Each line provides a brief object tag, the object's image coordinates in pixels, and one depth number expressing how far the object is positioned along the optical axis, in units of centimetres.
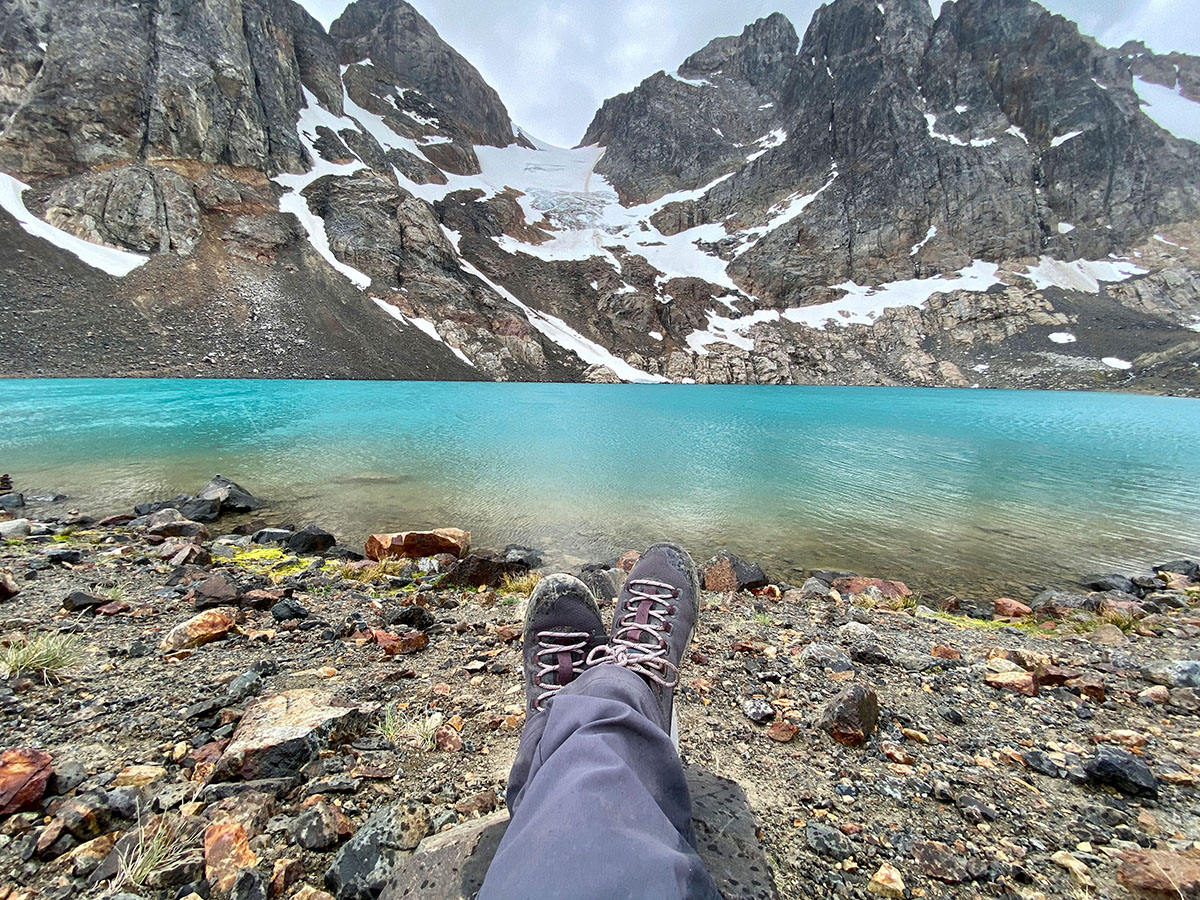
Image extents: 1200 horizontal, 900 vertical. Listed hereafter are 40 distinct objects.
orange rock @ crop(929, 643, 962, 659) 349
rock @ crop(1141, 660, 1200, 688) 294
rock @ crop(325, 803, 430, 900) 148
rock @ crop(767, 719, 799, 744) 239
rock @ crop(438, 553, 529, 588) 546
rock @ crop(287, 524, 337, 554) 682
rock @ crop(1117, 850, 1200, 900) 147
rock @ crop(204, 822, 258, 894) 141
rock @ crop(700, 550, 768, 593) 567
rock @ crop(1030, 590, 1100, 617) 557
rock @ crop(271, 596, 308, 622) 374
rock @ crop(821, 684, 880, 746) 234
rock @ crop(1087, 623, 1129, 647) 415
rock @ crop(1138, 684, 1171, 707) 279
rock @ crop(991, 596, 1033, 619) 566
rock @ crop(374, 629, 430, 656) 331
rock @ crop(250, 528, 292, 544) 712
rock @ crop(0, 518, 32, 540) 621
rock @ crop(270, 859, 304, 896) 143
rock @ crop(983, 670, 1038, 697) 286
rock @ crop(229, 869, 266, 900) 138
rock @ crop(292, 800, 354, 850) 159
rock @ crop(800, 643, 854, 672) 322
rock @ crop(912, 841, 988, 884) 159
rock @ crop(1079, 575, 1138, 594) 673
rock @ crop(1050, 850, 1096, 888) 155
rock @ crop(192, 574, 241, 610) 392
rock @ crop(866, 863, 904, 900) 154
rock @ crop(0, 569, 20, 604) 382
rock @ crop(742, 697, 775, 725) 257
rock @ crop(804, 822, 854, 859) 169
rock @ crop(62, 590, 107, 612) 366
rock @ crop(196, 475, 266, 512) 871
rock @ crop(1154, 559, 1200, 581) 719
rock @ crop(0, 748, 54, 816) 159
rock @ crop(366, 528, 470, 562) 651
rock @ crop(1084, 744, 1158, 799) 198
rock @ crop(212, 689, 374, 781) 190
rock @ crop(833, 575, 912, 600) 608
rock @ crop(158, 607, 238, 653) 308
